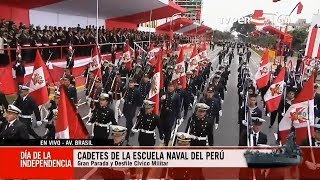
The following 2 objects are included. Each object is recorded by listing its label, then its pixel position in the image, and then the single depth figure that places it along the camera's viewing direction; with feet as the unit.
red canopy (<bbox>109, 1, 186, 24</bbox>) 76.29
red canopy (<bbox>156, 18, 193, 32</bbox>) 55.91
